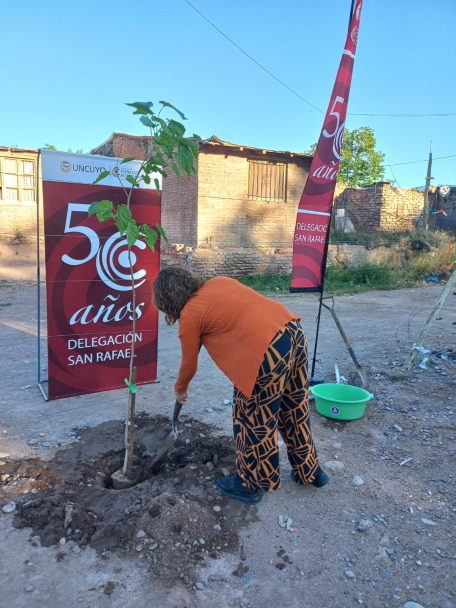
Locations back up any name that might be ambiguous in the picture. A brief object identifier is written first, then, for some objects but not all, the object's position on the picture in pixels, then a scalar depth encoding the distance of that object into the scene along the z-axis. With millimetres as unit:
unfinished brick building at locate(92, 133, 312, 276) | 11492
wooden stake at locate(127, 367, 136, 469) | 2823
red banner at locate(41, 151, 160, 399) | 3816
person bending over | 2383
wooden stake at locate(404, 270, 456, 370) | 4758
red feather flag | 4309
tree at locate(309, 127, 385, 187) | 28250
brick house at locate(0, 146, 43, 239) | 15562
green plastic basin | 3704
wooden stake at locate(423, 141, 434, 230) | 17125
